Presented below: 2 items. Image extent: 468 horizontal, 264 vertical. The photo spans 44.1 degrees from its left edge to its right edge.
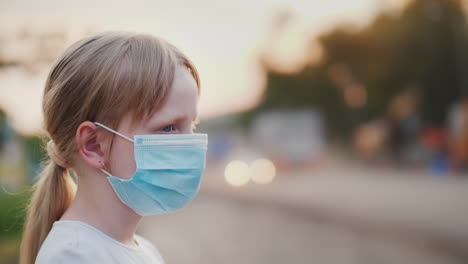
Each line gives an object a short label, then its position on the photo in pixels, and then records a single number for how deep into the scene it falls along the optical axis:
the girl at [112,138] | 1.73
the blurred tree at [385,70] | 32.84
